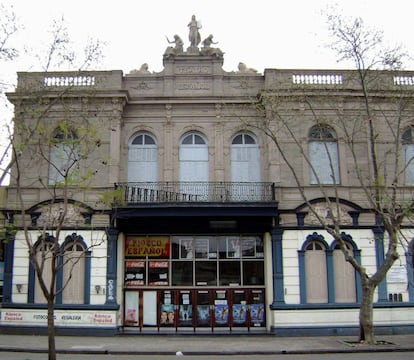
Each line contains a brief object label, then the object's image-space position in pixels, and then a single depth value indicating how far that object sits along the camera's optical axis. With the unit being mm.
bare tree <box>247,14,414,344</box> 20672
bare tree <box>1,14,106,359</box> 20453
